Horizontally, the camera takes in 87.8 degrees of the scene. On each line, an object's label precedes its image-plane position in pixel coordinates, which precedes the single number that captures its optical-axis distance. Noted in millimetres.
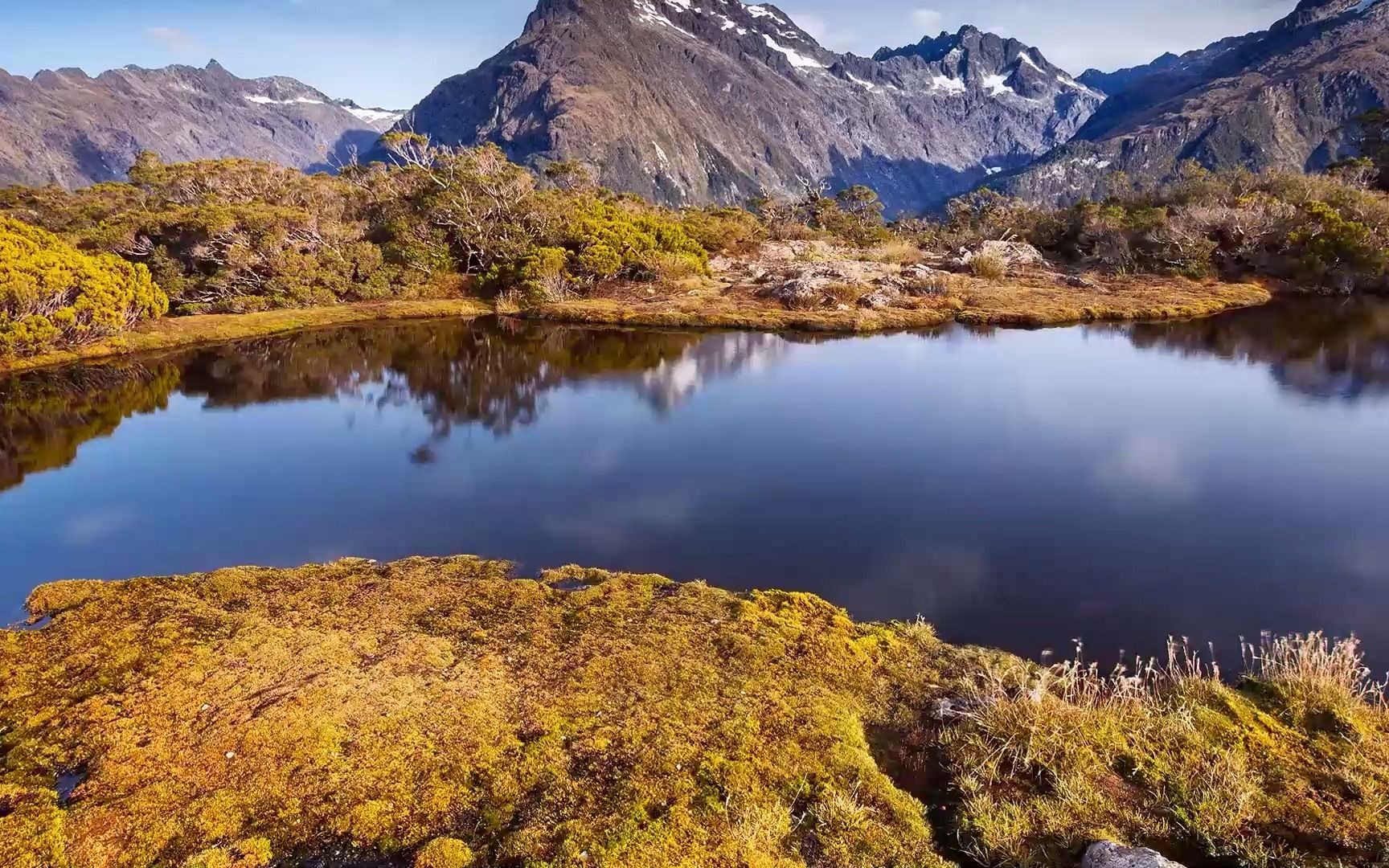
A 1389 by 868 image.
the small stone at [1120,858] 7047
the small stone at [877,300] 47281
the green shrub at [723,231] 65000
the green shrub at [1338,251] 47781
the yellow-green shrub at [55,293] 32156
